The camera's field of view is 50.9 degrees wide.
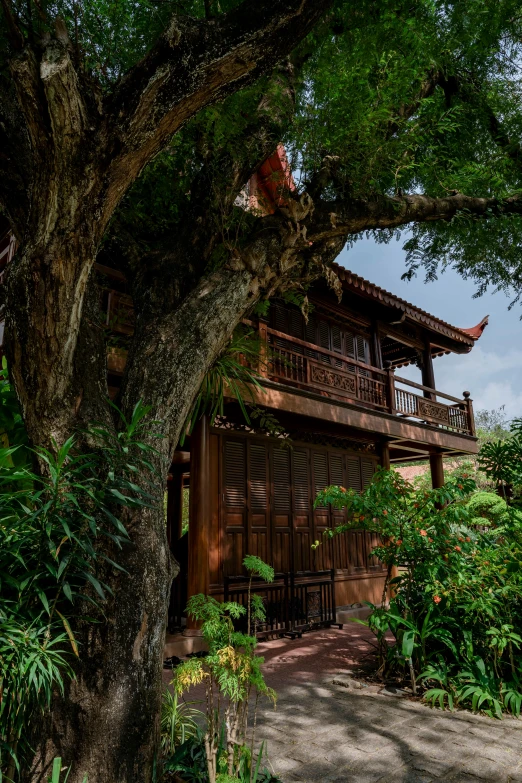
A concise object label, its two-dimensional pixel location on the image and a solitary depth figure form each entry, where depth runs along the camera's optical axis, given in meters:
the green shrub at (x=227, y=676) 2.60
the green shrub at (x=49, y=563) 2.16
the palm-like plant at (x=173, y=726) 3.18
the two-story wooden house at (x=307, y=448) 8.16
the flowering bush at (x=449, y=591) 4.71
